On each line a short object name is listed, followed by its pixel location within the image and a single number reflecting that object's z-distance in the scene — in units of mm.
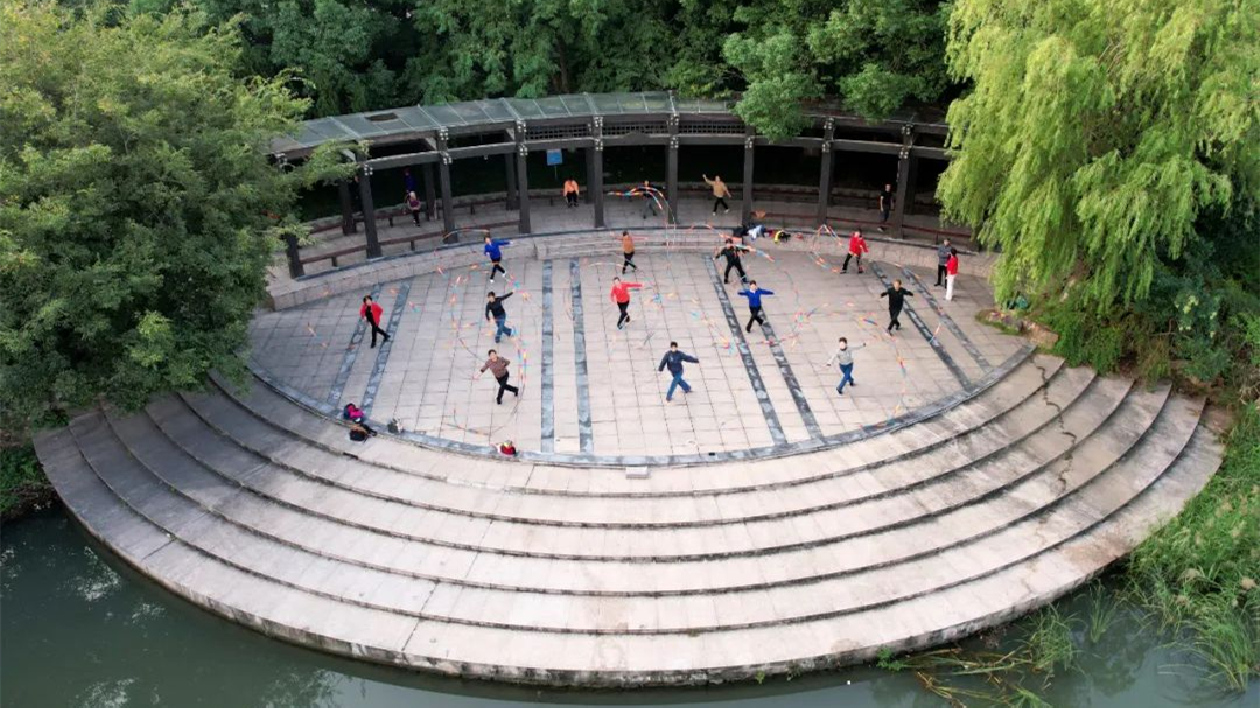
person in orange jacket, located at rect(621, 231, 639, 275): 21188
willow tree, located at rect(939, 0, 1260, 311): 13438
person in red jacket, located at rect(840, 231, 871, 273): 20750
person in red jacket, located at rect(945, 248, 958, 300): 19656
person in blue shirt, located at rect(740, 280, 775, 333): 18297
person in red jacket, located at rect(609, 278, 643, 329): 18594
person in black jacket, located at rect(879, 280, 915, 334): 18250
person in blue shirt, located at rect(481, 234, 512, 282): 20859
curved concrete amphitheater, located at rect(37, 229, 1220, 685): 12969
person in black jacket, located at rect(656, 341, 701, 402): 16250
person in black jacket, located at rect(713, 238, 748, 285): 20641
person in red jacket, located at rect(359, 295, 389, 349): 18203
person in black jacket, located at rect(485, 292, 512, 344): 18328
